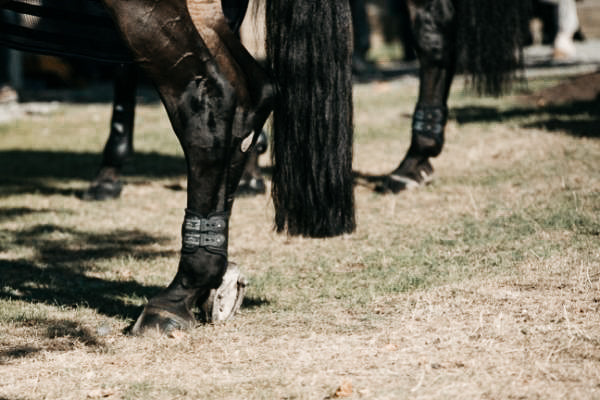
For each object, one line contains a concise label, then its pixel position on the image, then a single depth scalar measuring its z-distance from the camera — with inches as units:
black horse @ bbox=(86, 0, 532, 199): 422.6
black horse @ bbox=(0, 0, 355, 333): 234.2
